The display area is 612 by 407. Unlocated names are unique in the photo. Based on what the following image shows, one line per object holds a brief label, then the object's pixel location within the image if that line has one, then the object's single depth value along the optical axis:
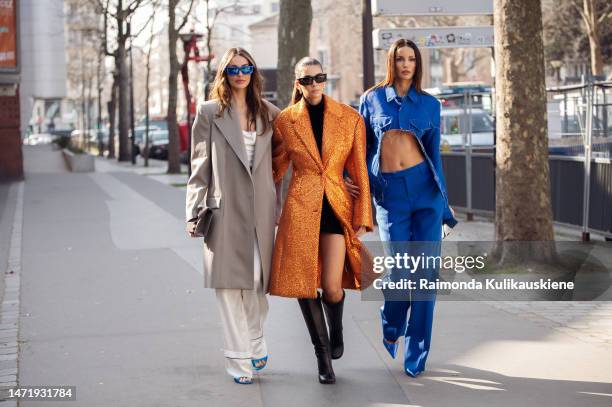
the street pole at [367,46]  15.30
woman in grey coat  6.34
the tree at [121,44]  40.22
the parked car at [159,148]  54.56
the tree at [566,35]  48.62
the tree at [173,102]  34.75
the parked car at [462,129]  17.58
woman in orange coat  6.23
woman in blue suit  6.41
